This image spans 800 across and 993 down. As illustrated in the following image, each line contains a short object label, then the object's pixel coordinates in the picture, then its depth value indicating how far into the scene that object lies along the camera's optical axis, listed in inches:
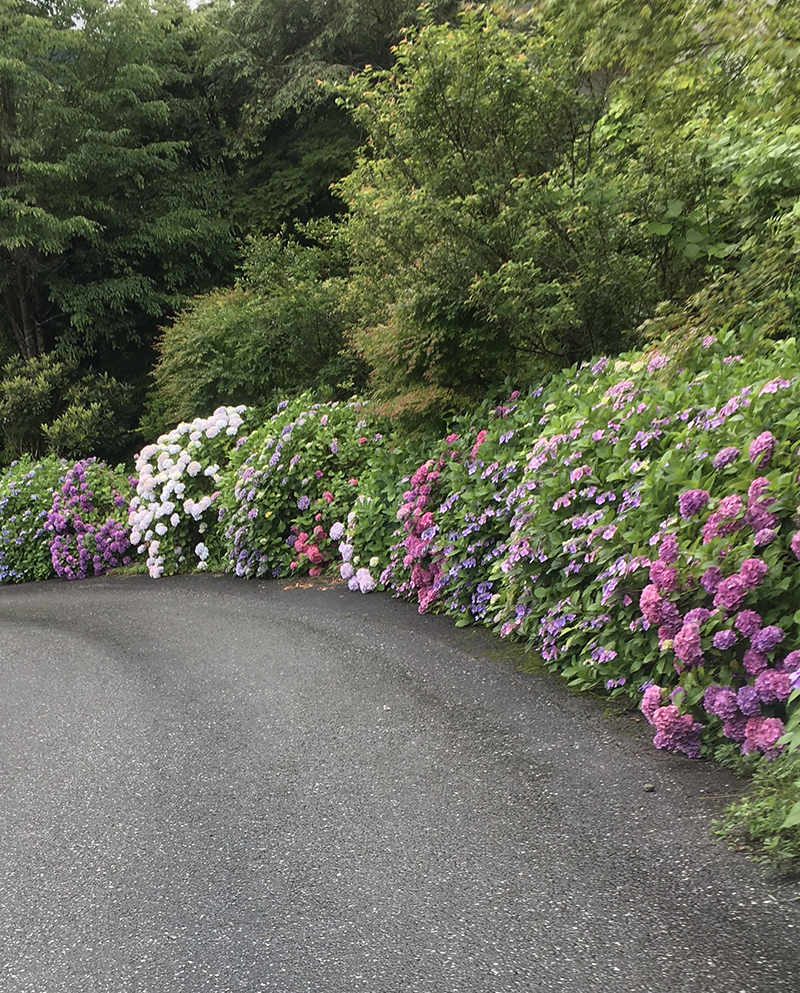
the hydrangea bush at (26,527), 340.5
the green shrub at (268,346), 356.8
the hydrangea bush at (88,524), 323.3
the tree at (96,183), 547.8
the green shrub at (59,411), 518.9
